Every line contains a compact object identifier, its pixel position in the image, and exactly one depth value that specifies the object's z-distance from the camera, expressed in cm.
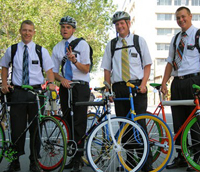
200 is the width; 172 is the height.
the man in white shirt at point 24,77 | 501
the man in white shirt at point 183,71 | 496
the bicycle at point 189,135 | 446
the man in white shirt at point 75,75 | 503
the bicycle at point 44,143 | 458
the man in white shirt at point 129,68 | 472
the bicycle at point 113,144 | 420
